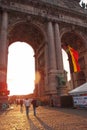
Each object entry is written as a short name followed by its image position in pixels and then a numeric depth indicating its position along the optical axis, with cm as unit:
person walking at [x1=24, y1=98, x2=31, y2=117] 1528
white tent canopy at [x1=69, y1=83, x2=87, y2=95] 1833
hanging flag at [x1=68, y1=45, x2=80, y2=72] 2970
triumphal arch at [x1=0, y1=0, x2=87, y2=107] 2588
